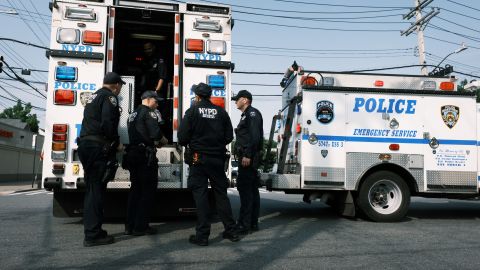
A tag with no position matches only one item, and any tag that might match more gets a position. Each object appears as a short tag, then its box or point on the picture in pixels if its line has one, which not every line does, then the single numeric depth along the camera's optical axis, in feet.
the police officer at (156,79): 25.07
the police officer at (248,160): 19.36
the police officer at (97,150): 16.51
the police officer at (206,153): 16.92
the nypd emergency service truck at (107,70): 19.53
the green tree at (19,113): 222.48
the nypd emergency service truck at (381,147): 23.70
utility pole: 74.84
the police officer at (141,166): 18.40
